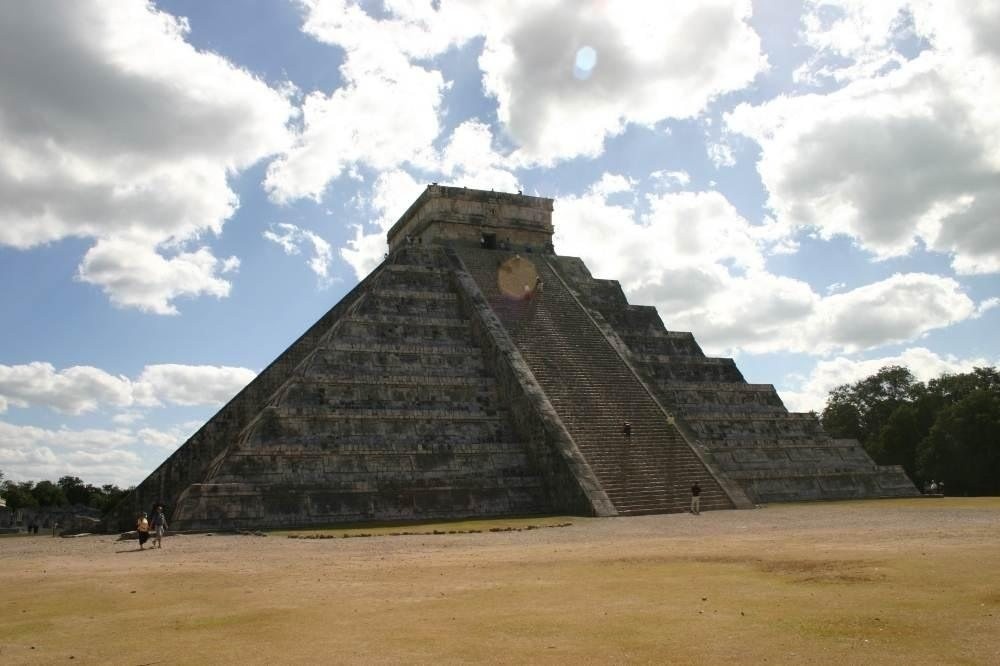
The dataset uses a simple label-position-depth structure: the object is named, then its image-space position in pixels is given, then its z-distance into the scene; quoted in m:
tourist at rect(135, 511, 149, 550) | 16.94
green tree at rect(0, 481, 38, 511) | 77.49
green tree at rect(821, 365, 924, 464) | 55.47
